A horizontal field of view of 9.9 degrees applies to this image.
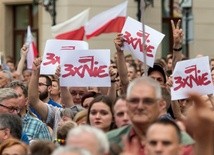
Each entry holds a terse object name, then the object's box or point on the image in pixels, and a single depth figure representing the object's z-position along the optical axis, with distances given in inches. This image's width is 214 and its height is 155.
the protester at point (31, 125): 520.1
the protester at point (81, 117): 493.2
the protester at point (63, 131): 465.0
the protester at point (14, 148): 412.2
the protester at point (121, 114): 422.0
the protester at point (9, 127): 470.9
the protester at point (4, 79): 636.6
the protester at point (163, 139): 348.8
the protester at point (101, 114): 448.8
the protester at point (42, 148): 386.6
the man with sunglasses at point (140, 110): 380.2
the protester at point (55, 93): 637.9
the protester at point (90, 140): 323.9
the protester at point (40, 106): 553.0
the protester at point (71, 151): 306.5
